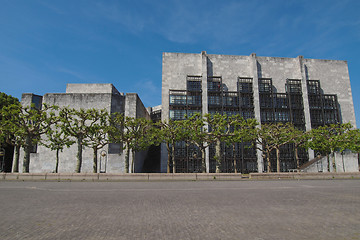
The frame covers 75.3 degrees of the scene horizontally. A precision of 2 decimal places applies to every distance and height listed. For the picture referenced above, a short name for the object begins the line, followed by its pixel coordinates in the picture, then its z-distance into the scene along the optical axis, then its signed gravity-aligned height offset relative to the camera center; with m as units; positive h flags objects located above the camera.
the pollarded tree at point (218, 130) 26.19 +3.12
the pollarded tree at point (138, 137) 27.17 +2.55
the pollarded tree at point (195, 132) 26.48 +3.03
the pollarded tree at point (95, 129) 25.42 +3.20
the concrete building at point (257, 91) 41.59 +12.60
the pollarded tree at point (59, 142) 25.71 +1.87
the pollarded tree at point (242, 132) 26.92 +3.05
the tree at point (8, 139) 23.96 +2.15
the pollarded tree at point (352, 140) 31.61 +2.52
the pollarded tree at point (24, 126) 23.59 +3.32
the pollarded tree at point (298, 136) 32.53 +3.04
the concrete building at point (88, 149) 34.03 +1.72
